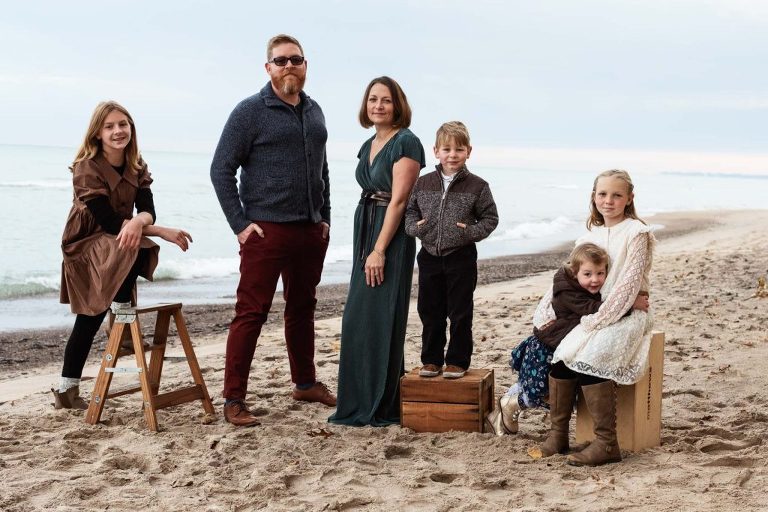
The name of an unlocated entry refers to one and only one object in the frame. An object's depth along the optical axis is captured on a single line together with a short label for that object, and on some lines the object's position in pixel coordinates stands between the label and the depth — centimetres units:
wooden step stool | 473
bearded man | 470
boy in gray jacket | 445
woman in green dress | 463
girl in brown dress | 477
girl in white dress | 392
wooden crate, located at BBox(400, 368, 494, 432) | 457
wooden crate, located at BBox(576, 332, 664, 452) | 411
